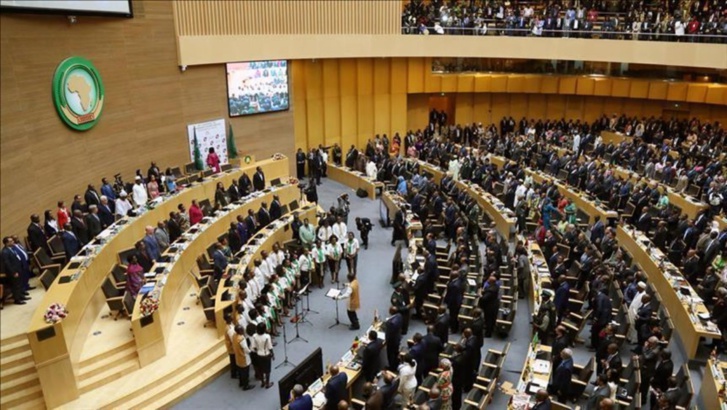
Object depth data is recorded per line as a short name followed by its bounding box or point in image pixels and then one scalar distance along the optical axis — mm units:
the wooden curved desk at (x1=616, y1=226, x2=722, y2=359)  10547
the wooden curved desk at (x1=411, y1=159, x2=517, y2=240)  16500
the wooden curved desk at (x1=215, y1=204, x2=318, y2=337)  10844
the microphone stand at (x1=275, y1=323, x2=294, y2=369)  10633
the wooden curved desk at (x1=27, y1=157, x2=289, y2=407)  8383
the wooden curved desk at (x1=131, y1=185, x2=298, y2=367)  9875
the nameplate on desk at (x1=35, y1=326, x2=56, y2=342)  8234
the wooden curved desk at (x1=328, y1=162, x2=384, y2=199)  20453
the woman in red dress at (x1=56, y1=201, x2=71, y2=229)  12061
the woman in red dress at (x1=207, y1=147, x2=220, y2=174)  18938
